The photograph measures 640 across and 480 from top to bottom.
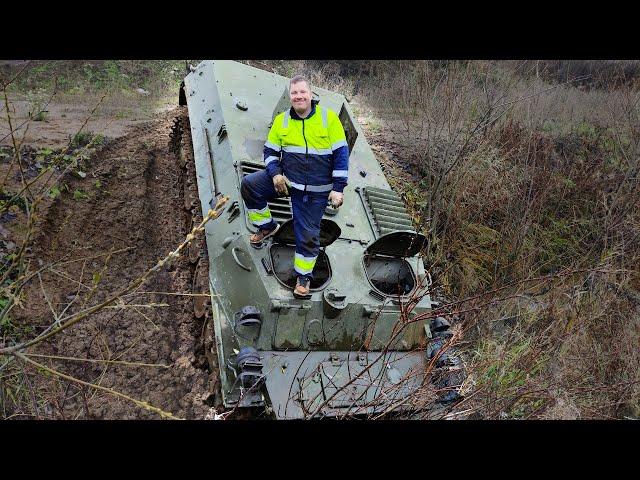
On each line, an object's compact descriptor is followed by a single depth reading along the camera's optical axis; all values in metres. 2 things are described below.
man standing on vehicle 4.62
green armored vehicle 4.67
